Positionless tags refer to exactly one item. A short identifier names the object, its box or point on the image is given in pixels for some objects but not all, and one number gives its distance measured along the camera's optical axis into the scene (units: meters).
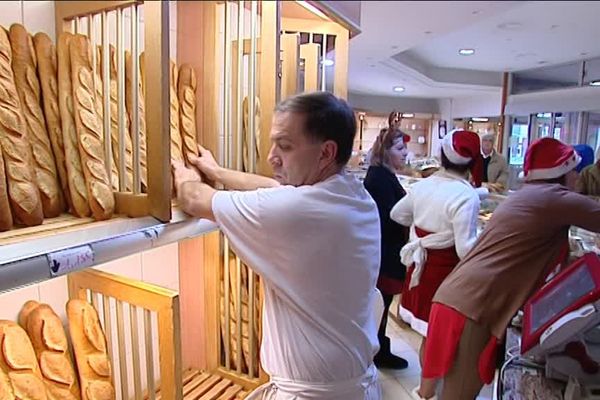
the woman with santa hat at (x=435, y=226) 1.64
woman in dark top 2.18
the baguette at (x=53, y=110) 0.94
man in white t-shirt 0.85
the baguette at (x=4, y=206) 0.78
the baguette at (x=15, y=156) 0.82
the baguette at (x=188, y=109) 1.15
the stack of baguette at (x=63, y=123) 0.89
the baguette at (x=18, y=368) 0.86
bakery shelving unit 0.78
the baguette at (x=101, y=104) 0.96
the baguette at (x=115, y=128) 0.97
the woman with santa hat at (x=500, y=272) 0.92
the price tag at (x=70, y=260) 0.68
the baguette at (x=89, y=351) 0.99
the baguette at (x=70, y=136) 0.91
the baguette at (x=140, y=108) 0.94
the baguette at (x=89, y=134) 0.91
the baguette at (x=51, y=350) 0.95
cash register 0.93
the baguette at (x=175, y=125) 1.08
